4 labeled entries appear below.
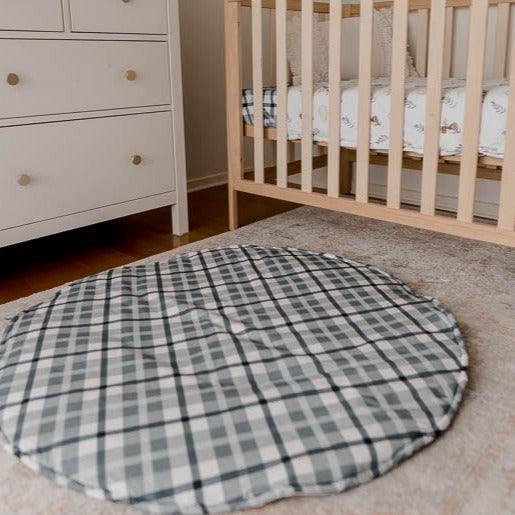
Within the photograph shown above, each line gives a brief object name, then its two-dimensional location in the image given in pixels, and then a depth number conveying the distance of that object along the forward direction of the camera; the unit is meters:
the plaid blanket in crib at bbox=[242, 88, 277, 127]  1.93
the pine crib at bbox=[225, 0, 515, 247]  1.46
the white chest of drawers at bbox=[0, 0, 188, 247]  1.53
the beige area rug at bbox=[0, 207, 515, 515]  0.78
